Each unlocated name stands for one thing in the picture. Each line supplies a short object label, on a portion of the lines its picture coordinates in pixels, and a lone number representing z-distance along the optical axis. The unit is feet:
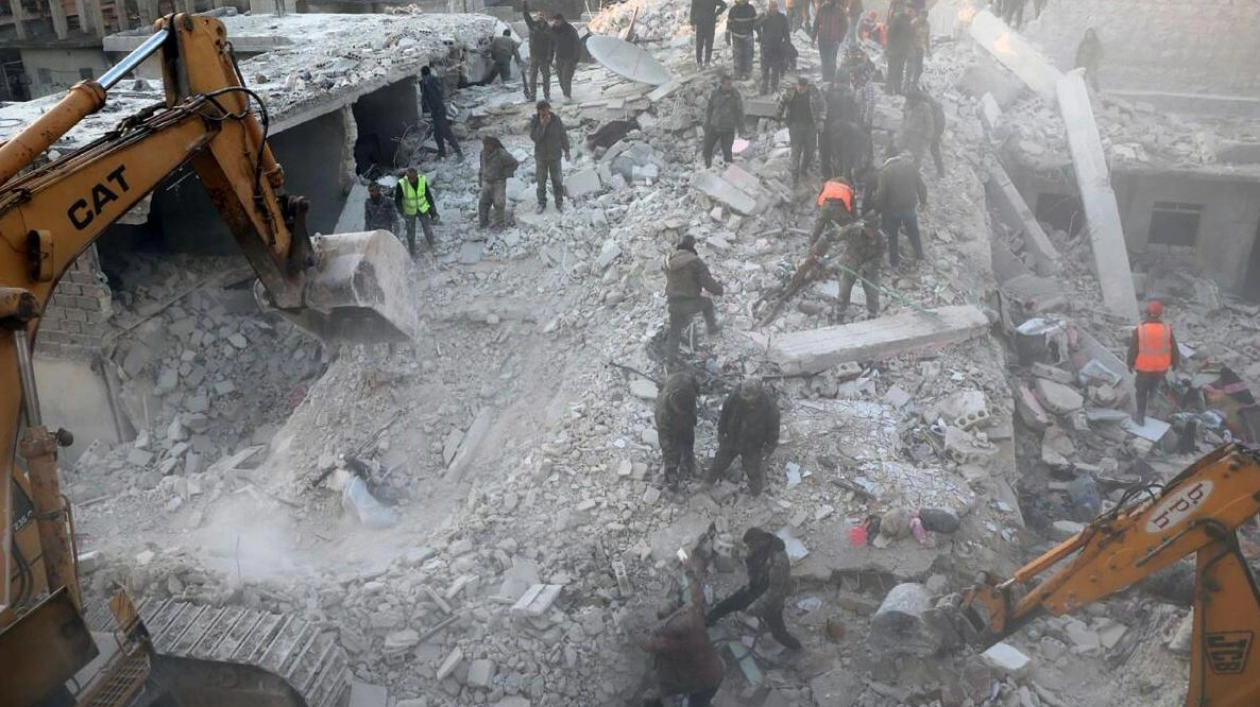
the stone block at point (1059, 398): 37.37
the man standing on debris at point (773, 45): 46.57
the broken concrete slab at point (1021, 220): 50.47
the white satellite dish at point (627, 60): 50.98
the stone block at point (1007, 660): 24.93
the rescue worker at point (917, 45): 48.11
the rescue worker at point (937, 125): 43.16
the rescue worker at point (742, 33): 47.70
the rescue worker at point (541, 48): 50.31
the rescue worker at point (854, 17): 57.52
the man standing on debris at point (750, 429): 27.45
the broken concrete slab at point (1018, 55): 61.62
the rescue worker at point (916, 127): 42.83
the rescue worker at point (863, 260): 34.78
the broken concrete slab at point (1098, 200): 50.65
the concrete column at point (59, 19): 57.98
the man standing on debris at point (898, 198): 35.99
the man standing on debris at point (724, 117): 41.16
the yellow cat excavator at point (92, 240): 15.51
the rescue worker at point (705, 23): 49.19
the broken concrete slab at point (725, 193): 39.70
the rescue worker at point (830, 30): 47.06
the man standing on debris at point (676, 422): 27.45
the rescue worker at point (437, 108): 47.37
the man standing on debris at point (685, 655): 21.63
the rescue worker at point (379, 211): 42.50
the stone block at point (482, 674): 23.63
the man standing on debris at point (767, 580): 24.35
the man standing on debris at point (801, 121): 39.78
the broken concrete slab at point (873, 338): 33.04
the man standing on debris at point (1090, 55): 64.64
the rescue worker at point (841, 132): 40.34
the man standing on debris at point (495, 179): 41.88
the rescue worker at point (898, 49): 47.65
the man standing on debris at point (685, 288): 32.35
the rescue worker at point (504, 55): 59.52
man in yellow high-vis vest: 40.93
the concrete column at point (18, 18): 59.31
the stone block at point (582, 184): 44.68
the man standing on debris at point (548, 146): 42.06
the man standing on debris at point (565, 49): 49.73
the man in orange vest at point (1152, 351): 36.14
